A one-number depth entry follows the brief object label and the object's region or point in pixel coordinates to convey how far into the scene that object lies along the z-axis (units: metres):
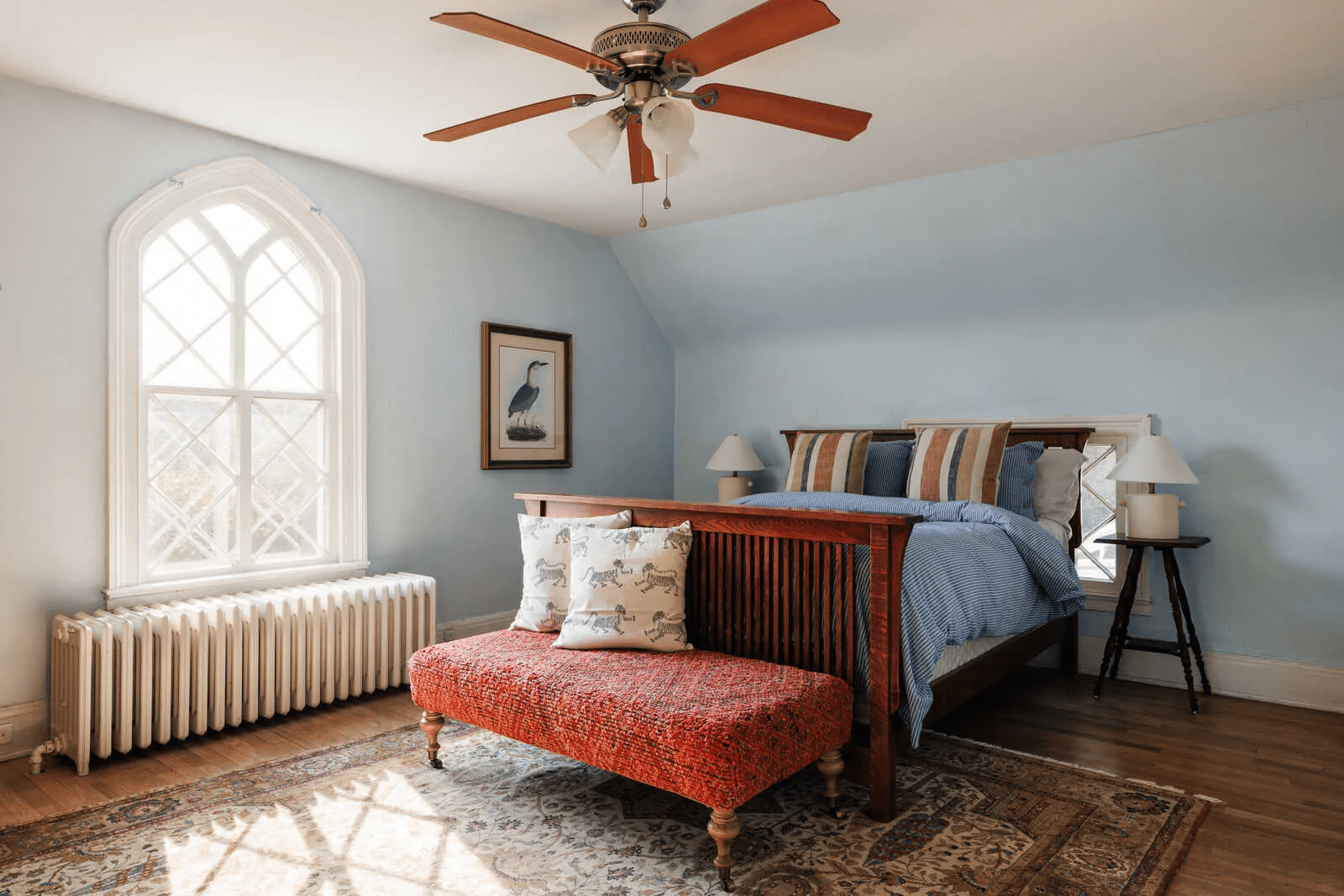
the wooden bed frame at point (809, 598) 2.37
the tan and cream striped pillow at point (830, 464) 4.23
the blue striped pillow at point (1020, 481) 3.88
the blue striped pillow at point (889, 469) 4.27
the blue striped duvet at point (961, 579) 2.47
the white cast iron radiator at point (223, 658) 2.81
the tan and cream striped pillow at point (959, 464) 3.84
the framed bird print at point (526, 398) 4.47
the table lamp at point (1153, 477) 3.49
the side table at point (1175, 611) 3.52
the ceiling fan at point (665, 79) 1.85
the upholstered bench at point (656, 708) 2.03
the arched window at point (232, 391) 3.17
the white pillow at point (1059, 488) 3.94
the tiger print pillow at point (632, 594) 2.66
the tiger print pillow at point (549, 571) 2.93
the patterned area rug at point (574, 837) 2.07
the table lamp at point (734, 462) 5.05
